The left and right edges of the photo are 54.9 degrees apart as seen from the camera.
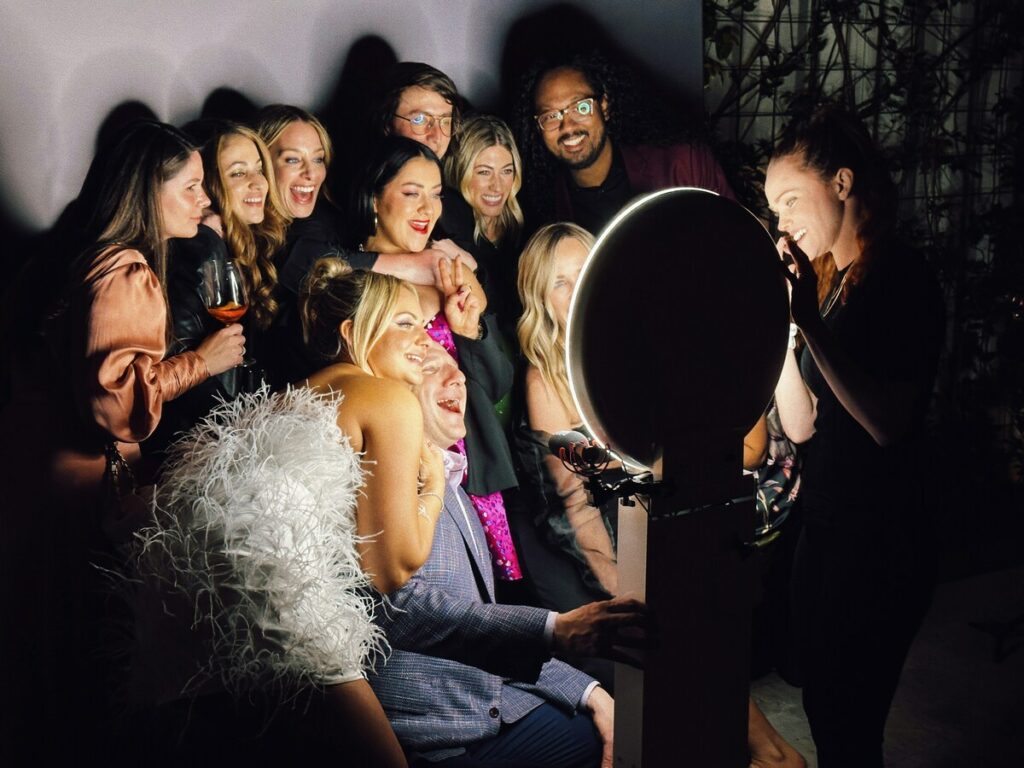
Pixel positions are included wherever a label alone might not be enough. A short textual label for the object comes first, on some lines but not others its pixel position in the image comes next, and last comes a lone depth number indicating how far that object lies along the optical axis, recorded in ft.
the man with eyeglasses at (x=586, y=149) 8.71
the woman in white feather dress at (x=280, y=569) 6.16
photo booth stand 5.52
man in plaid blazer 6.97
